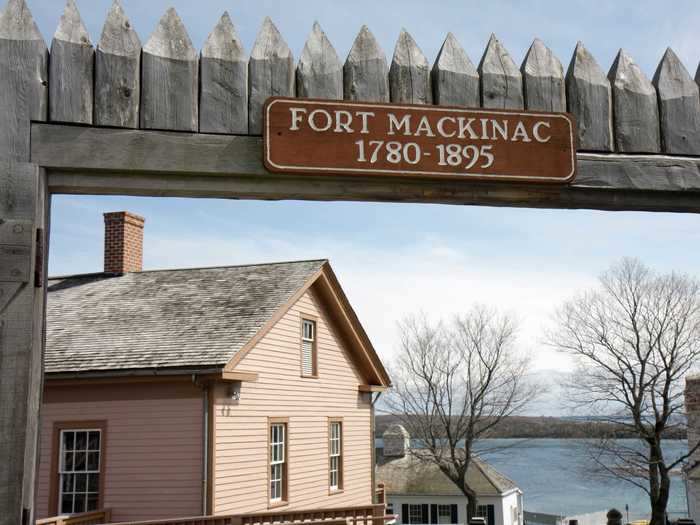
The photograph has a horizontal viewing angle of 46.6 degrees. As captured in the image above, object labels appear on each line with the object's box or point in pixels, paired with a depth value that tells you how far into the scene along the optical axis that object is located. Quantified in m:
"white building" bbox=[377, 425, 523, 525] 43.94
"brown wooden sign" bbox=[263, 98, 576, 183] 3.49
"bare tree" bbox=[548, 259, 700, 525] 30.91
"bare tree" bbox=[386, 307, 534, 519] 41.09
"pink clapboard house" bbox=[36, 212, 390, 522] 15.27
